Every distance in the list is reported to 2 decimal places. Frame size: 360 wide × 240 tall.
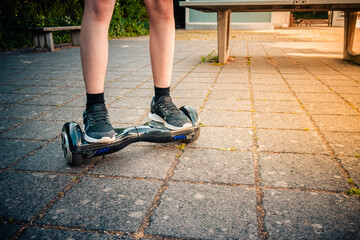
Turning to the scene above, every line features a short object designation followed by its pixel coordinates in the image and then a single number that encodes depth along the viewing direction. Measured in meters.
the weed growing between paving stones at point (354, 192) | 1.33
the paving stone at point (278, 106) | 2.61
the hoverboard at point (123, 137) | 1.57
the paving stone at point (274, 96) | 2.99
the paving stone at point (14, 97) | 3.04
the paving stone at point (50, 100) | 2.95
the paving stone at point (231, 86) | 3.43
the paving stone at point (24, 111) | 2.53
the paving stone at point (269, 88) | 3.33
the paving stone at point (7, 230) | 1.07
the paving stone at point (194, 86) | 3.49
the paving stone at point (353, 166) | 1.48
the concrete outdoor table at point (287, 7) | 4.18
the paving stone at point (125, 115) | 2.40
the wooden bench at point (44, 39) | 7.43
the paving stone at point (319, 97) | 2.90
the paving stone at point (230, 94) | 3.07
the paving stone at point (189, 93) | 3.13
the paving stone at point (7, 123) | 2.25
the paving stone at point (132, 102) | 2.81
